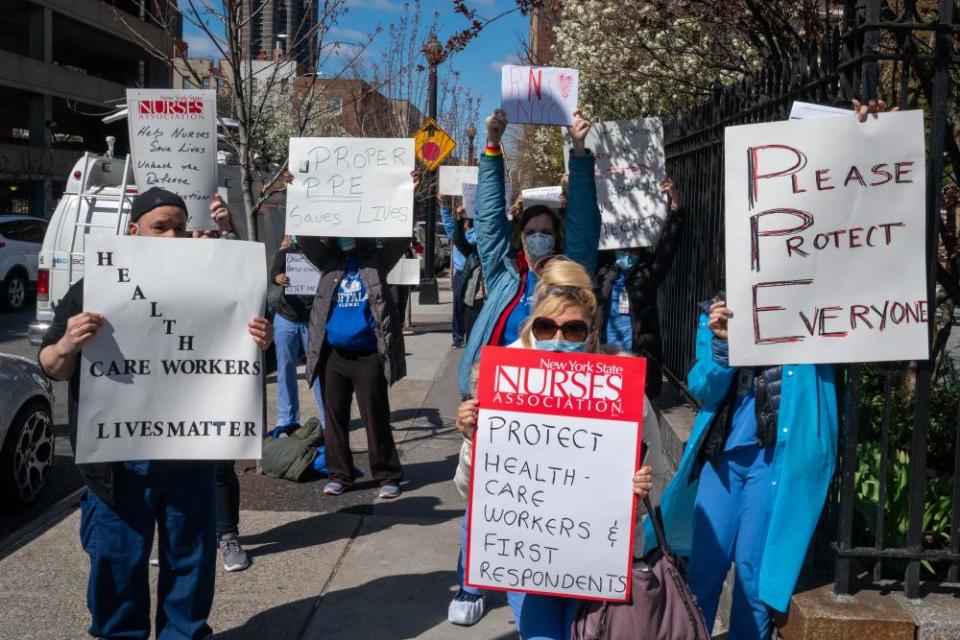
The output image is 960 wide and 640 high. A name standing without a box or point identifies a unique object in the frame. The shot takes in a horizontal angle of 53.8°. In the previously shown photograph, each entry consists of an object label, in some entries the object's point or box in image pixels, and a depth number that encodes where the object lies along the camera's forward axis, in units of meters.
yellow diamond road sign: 13.88
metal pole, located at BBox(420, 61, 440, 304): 19.59
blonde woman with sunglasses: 2.98
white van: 11.76
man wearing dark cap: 3.49
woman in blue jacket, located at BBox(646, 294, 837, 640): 3.27
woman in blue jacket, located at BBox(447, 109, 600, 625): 4.04
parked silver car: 5.95
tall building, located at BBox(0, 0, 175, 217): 31.17
